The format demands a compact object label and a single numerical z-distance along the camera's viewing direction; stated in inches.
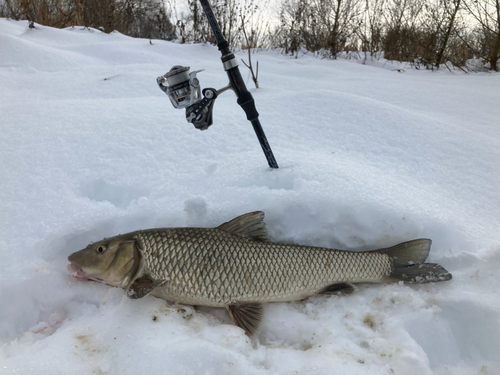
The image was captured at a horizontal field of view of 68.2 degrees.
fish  18.7
